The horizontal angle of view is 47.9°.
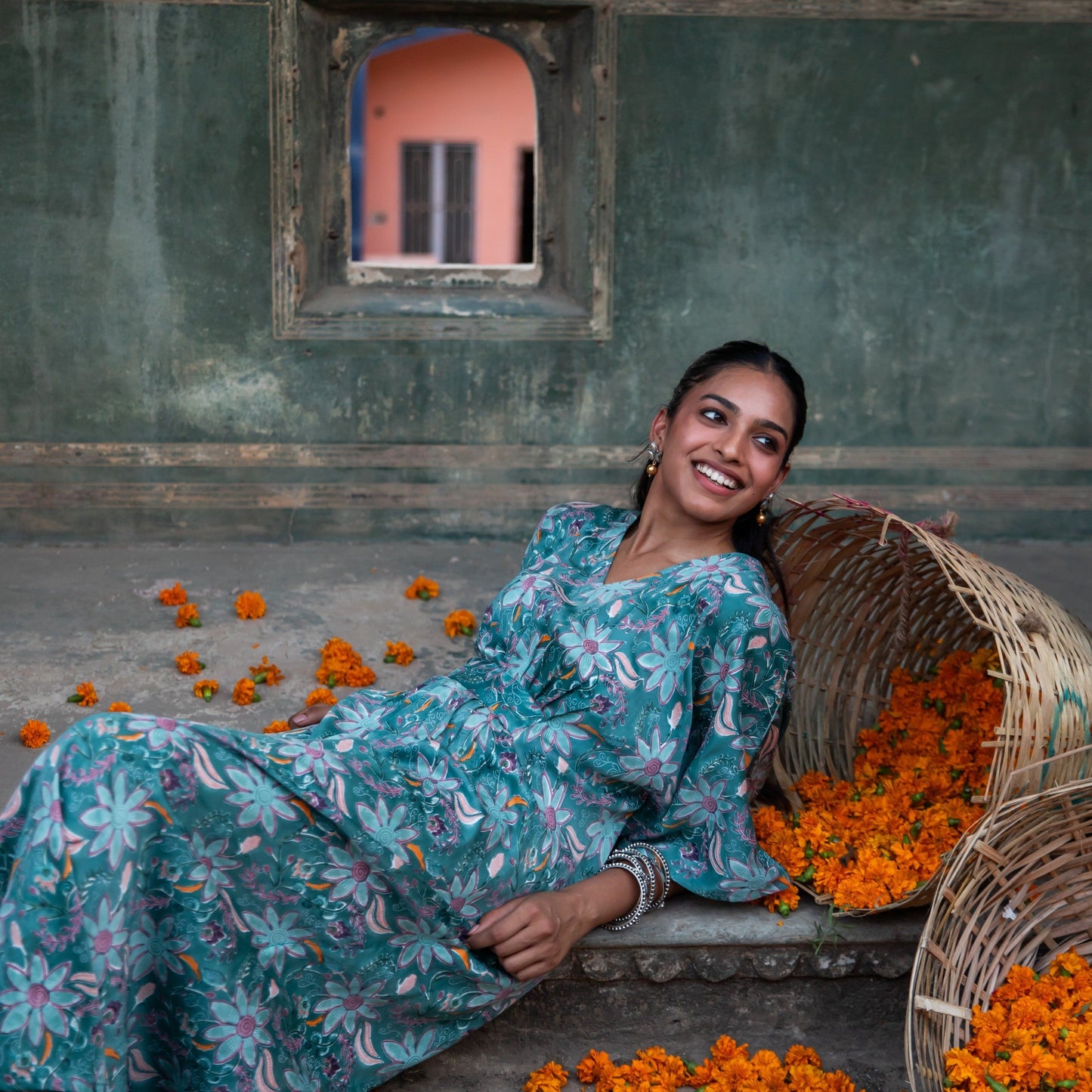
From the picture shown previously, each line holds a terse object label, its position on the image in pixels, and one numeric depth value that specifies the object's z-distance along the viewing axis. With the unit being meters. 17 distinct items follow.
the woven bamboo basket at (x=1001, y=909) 2.12
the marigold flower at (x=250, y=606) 4.34
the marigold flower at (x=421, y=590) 4.63
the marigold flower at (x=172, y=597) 4.45
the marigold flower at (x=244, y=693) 3.60
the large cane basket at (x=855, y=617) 2.90
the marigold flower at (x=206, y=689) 3.62
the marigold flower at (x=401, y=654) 3.99
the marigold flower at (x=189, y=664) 3.79
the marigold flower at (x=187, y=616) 4.23
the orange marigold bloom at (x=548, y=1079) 2.36
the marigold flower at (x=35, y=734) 3.20
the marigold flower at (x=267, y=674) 3.78
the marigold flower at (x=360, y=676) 3.81
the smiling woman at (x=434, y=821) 1.78
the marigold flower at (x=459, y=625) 4.23
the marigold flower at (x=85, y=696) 3.53
